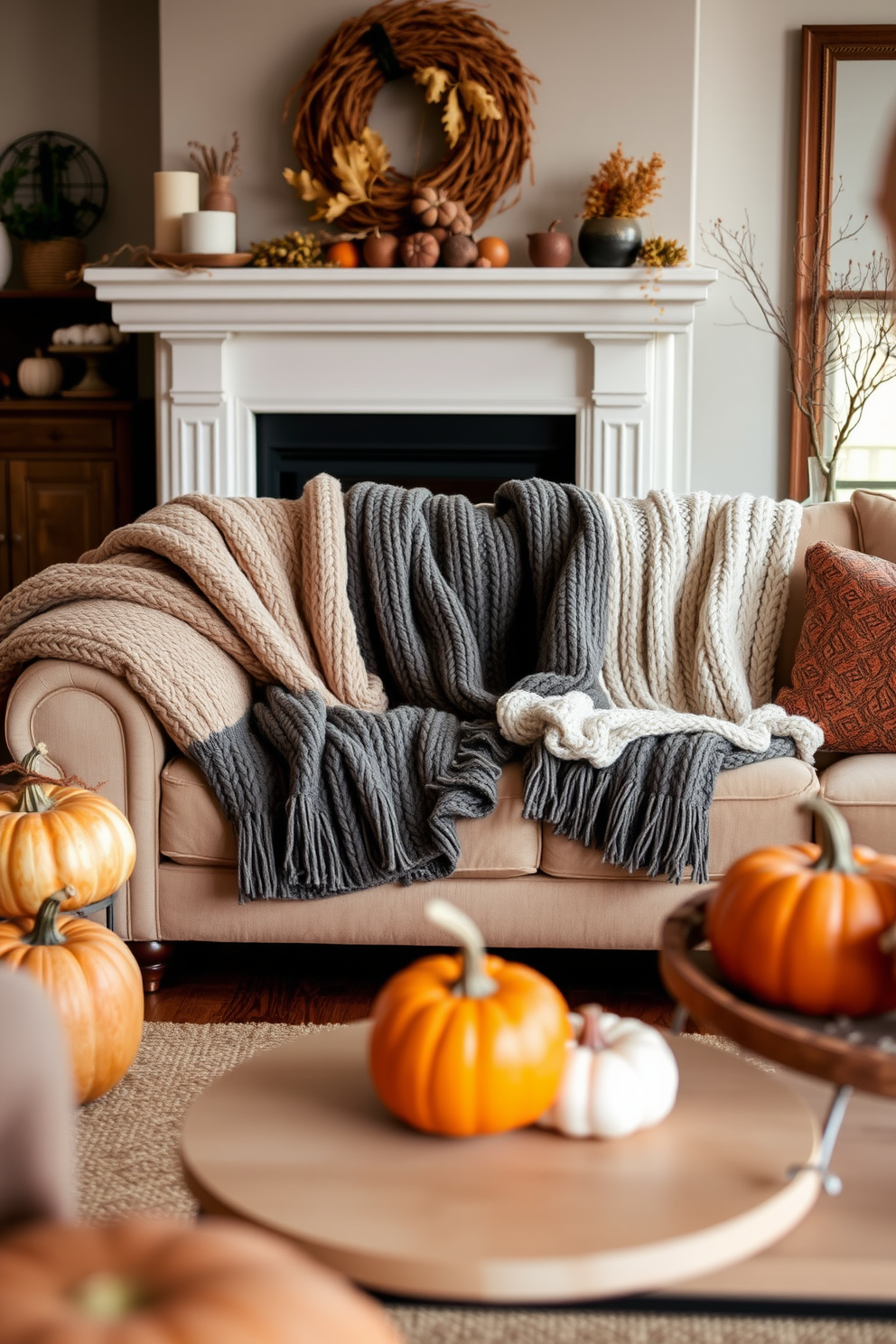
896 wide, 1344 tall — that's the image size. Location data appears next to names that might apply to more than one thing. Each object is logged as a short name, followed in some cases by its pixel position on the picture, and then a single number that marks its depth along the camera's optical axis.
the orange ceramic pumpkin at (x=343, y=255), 4.40
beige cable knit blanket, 2.28
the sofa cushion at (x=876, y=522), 2.81
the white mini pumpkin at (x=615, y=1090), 1.06
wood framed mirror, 4.59
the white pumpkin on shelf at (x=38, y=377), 4.79
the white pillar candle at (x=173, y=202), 4.45
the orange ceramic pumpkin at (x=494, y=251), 4.38
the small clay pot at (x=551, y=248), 4.35
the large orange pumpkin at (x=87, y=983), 1.77
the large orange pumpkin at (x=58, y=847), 1.89
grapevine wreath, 4.37
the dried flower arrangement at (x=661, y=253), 4.34
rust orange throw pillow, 2.50
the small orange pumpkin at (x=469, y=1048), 1.03
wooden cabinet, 4.71
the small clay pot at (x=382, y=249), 4.38
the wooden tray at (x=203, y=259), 4.39
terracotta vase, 4.43
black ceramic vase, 4.32
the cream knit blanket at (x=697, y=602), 2.67
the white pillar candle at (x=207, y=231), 4.38
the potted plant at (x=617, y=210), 4.32
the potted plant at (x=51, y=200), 4.80
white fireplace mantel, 4.36
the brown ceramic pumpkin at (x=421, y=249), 4.36
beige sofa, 2.29
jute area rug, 1.40
